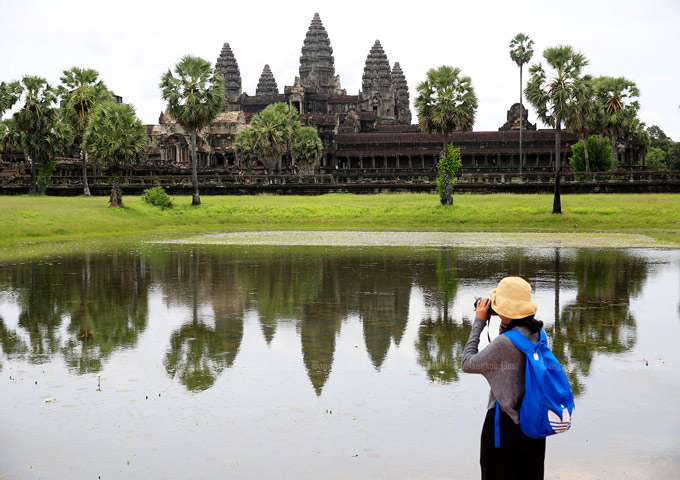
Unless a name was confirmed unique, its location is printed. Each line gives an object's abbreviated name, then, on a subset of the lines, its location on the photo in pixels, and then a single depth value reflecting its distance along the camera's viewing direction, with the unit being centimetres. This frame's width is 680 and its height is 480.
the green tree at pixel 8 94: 5772
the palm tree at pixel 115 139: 4691
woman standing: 523
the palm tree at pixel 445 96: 5106
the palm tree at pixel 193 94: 5153
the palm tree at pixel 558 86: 4559
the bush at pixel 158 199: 4919
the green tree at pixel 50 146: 6059
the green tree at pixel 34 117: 5969
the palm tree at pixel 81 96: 6022
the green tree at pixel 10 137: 6366
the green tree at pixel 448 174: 4981
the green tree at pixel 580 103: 4572
